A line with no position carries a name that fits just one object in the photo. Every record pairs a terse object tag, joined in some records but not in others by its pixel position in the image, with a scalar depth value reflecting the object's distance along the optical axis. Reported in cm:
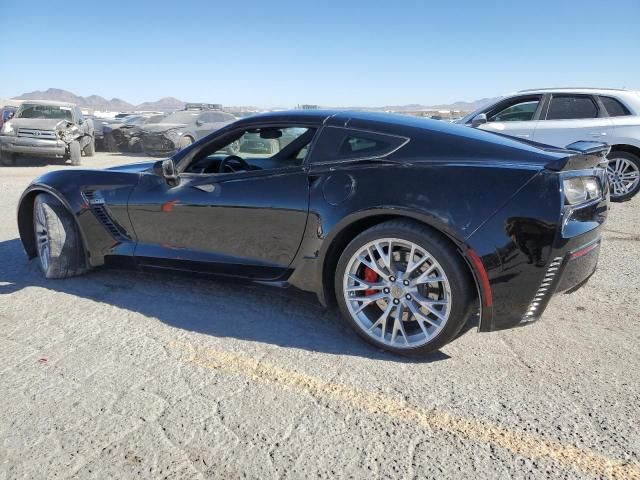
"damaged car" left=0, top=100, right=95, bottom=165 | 1287
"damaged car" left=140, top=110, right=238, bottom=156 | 1565
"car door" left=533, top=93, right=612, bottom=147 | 716
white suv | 711
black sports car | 248
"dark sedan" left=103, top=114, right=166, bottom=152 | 1738
